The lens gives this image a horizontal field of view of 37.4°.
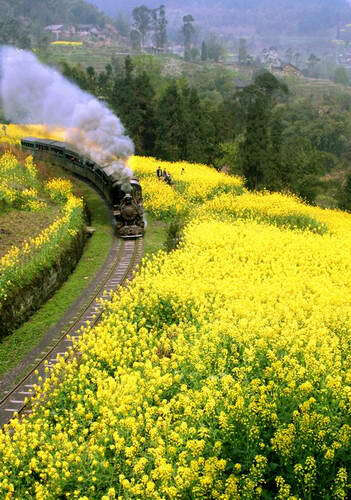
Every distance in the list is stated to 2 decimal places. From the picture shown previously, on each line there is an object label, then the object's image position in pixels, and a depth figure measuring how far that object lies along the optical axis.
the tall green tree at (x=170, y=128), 56.06
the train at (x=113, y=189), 30.56
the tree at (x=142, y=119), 58.66
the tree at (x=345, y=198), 48.58
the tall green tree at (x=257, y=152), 44.69
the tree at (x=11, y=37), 182.23
